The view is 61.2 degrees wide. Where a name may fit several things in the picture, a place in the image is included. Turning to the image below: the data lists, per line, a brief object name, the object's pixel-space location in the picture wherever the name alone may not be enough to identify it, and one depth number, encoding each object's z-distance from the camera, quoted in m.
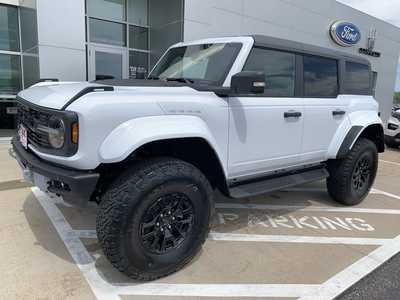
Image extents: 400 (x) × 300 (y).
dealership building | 8.34
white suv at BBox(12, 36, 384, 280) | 2.34
